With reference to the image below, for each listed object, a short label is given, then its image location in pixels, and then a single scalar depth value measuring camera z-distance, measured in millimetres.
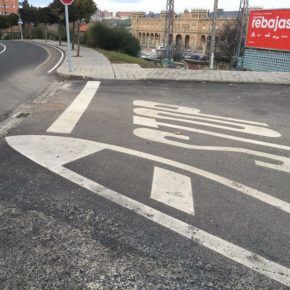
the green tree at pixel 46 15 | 29884
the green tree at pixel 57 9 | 23500
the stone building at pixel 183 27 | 103706
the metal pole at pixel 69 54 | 13167
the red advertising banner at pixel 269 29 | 18109
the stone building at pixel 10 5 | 119000
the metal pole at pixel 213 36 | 18256
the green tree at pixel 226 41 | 54250
